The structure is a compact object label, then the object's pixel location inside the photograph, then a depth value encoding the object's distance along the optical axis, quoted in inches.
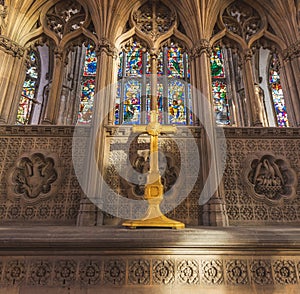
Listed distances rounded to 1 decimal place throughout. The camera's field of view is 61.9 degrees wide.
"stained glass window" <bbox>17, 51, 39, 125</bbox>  398.3
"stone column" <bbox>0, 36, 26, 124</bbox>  222.7
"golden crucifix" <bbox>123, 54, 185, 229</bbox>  136.8
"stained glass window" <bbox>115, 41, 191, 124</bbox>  392.3
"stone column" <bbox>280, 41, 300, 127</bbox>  232.3
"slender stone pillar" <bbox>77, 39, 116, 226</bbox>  177.5
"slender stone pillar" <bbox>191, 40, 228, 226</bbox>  178.7
